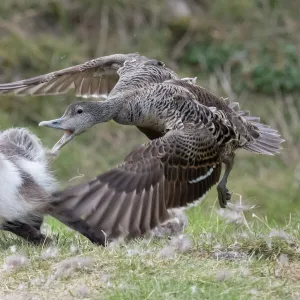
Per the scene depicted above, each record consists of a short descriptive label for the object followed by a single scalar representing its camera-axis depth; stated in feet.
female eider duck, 35.42
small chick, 38.17
